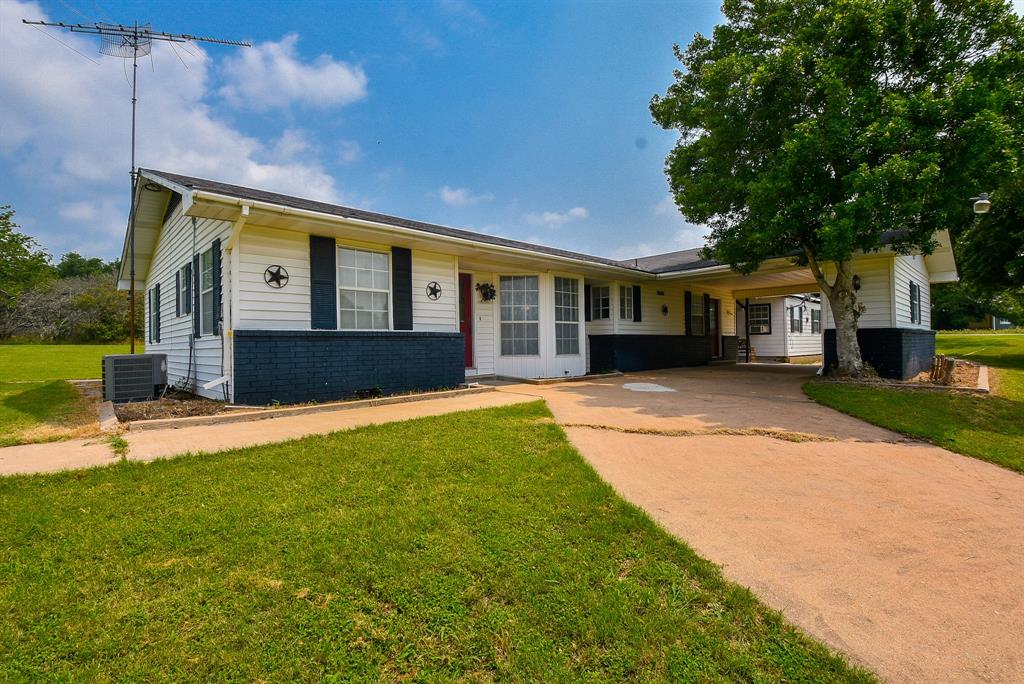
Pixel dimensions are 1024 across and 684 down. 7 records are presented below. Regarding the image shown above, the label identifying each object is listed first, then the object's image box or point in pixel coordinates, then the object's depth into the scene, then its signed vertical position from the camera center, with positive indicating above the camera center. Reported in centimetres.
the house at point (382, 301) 635 +92
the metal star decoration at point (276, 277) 647 +107
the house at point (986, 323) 3609 +131
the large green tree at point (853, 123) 688 +362
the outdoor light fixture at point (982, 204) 718 +217
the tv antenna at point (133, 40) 891 +632
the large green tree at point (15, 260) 1938 +421
